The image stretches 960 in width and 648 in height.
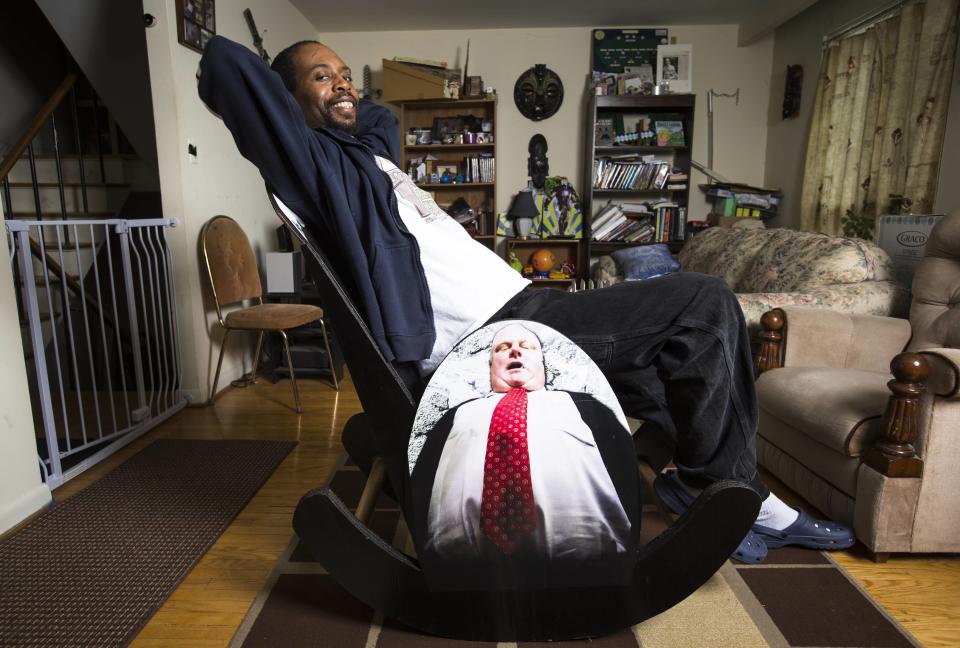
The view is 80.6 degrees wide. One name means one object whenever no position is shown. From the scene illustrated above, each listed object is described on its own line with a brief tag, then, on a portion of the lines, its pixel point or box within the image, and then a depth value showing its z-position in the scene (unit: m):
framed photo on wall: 2.63
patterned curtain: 2.81
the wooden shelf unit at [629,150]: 4.39
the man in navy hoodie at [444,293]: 1.11
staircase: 2.45
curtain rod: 3.11
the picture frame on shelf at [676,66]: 4.51
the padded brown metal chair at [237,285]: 2.75
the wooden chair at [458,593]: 1.11
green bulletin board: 4.57
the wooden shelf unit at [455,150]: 4.63
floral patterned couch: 2.29
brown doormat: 1.29
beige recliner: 1.40
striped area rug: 1.21
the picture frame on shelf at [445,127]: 4.67
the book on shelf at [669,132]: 4.51
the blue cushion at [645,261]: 3.87
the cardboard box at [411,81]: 4.41
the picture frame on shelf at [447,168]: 4.73
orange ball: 4.72
